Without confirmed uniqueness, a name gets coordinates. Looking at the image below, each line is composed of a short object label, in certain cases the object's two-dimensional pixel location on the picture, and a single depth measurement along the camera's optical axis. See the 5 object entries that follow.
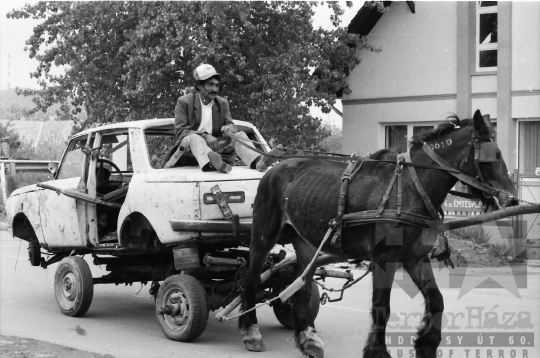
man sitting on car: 8.35
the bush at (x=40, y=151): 38.22
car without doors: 7.87
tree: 17.91
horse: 6.52
